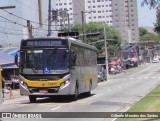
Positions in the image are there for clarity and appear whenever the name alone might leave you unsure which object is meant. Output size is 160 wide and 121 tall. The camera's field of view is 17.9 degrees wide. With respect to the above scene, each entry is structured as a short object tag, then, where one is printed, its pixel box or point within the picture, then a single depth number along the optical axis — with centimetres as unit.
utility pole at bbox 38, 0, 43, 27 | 7638
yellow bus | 2598
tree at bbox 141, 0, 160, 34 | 1966
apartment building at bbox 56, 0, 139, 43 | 12205
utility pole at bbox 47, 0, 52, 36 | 5068
